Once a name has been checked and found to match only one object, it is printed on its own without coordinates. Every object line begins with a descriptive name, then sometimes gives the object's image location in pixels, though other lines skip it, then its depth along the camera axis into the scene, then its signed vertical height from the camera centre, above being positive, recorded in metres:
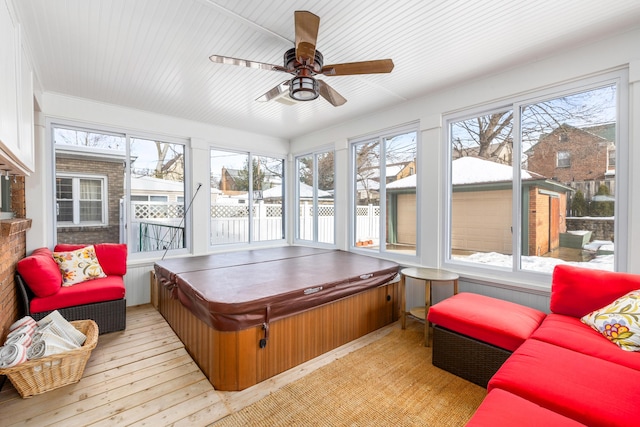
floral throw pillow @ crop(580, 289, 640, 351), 1.63 -0.71
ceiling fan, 1.89 +1.05
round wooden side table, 2.70 -0.70
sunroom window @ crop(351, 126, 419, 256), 3.69 +0.26
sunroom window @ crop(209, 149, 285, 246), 4.73 +0.24
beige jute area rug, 1.71 -1.30
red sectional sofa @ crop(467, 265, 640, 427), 1.12 -0.83
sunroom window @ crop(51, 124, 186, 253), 3.57 +0.31
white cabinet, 1.46 +0.68
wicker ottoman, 1.95 -0.92
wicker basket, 1.81 -1.11
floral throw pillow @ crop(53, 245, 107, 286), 2.82 -0.57
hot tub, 1.98 -0.85
